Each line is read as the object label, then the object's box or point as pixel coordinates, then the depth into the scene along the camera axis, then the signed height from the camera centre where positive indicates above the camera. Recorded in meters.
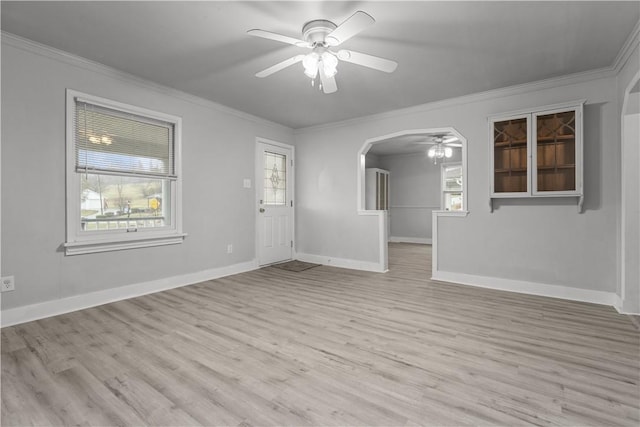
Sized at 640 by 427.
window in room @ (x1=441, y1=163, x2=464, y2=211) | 8.09 +0.65
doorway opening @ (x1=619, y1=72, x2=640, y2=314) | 2.96 +0.06
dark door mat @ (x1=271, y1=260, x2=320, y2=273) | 5.09 -0.94
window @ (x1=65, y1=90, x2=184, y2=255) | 3.13 +0.39
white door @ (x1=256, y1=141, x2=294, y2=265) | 5.22 +0.16
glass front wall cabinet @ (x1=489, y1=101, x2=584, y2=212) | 3.38 +0.67
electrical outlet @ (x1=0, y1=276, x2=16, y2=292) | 2.67 -0.63
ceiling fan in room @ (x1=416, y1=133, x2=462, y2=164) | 6.49 +1.46
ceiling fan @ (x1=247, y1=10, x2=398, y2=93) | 2.41 +1.26
